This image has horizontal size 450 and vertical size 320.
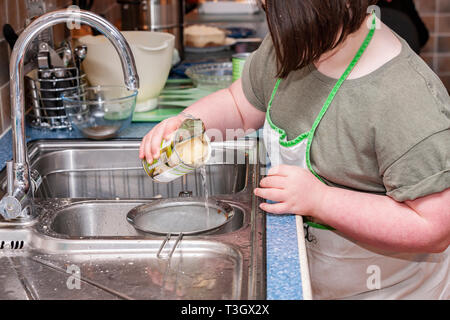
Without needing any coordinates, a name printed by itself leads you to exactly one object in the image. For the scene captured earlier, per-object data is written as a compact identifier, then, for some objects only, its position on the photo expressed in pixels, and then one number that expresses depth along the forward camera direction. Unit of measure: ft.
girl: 3.23
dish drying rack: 4.96
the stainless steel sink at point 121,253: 2.88
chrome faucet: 3.28
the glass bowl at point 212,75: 6.10
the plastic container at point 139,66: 5.29
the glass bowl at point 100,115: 4.70
